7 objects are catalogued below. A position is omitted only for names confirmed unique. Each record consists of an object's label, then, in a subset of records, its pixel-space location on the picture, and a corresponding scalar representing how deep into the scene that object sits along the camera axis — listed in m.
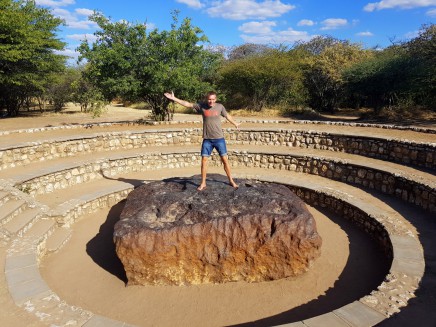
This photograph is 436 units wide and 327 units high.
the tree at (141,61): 14.63
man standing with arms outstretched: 6.48
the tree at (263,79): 27.76
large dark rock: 5.47
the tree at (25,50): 19.77
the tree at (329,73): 27.78
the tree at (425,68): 20.27
